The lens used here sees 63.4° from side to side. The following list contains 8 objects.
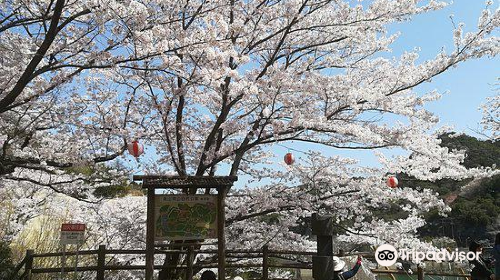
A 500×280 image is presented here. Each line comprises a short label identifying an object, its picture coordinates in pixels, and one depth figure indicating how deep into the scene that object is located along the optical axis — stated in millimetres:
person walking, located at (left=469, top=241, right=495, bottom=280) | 6047
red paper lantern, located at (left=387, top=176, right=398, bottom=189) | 8335
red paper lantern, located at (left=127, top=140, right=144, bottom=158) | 6830
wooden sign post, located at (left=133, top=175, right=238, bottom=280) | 6177
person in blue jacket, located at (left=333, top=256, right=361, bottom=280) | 5605
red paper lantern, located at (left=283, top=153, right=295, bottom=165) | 7617
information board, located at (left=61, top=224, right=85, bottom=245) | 6734
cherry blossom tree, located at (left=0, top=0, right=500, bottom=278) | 5766
